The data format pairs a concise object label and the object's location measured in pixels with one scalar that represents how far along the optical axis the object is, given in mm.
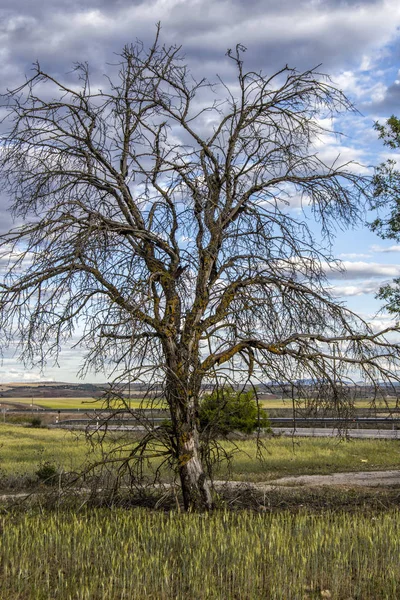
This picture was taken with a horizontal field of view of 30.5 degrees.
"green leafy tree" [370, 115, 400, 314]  18047
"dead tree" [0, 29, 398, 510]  9844
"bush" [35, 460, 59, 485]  17395
